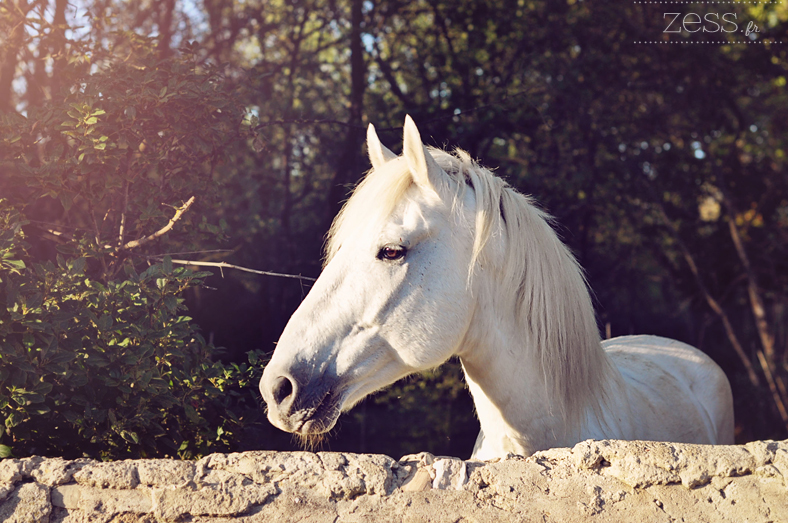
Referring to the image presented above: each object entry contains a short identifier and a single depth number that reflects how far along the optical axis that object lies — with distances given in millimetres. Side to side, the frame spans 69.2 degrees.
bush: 1856
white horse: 1791
